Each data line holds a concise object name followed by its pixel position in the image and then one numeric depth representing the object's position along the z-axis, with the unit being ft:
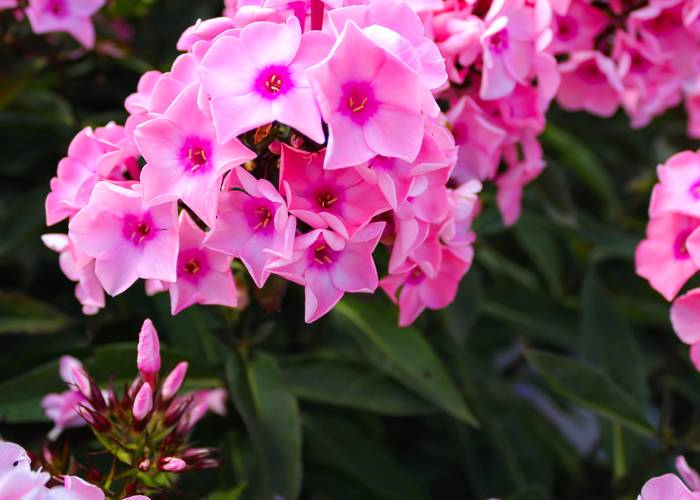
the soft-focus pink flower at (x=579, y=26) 1.50
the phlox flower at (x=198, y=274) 1.23
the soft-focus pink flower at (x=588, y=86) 1.52
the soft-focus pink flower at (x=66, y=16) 1.49
